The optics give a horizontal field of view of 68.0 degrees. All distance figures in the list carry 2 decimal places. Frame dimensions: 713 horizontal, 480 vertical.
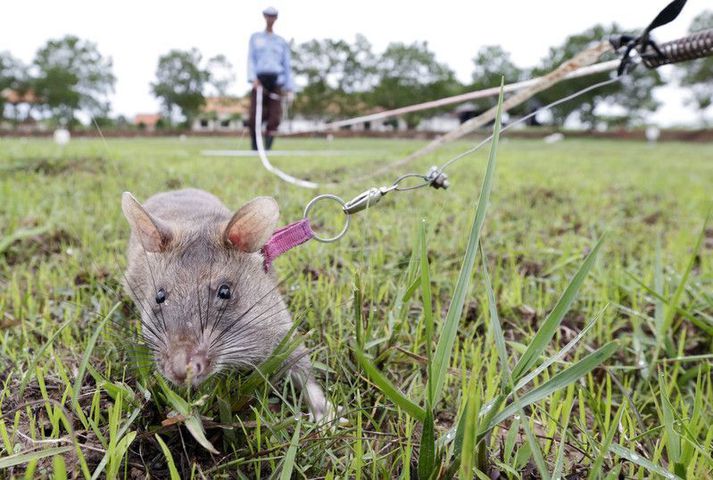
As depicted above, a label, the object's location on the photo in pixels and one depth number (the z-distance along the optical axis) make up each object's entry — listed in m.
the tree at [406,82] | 53.91
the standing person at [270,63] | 6.08
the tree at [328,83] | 50.50
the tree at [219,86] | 45.81
